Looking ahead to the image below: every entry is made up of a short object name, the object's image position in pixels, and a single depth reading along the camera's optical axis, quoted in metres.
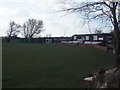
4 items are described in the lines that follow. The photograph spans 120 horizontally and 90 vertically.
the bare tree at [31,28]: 50.81
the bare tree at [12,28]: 49.66
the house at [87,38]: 40.12
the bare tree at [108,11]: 6.04
